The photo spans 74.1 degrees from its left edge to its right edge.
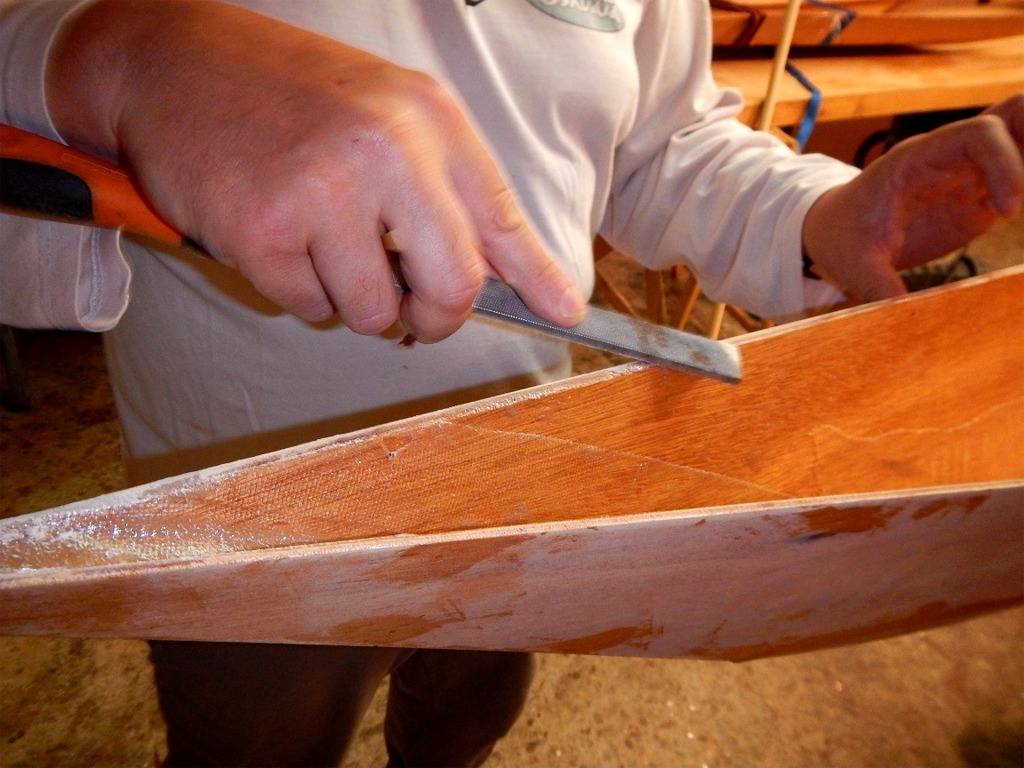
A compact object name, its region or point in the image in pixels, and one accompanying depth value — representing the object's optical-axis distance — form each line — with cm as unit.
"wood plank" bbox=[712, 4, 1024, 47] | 187
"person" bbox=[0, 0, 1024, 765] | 44
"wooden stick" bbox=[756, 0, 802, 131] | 156
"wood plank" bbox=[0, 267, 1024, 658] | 47
